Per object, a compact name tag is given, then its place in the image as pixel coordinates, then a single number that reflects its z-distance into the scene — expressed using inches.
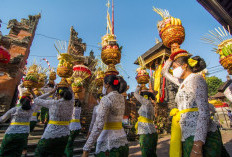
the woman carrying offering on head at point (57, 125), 103.4
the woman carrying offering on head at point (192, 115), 54.2
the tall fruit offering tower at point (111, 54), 121.6
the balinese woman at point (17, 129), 130.3
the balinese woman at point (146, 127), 131.4
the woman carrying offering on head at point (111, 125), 67.2
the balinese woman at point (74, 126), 172.4
